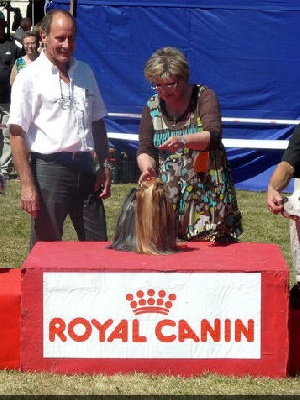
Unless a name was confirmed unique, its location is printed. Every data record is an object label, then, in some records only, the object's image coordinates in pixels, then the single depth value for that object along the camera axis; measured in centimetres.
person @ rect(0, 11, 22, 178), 1335
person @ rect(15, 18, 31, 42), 1717
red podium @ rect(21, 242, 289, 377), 496
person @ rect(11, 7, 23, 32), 2123
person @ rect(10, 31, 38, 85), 1180
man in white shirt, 575
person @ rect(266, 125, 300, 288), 523
